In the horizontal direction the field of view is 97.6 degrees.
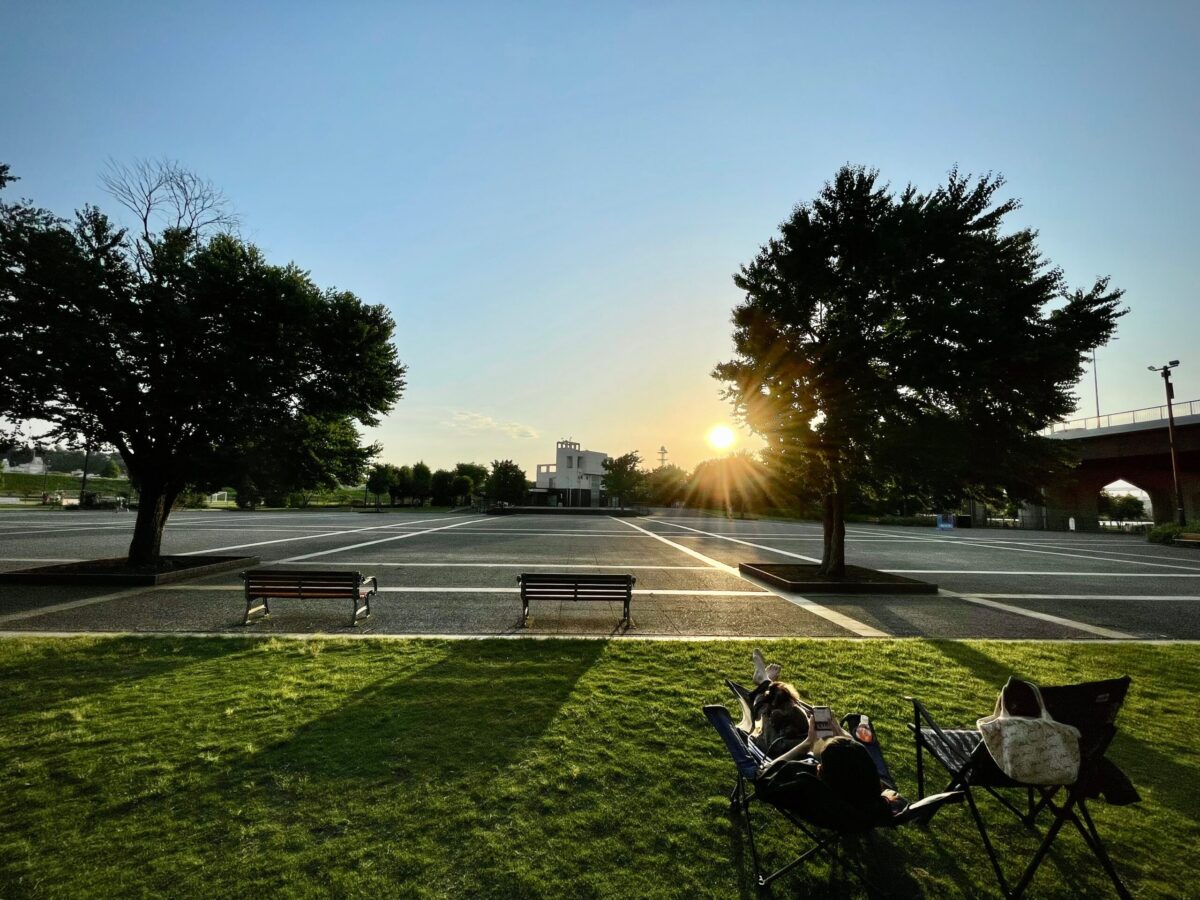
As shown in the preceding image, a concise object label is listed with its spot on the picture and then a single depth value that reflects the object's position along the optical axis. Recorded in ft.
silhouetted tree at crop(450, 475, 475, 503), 223.92
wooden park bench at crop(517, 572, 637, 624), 26.17
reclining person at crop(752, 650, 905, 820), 7.80
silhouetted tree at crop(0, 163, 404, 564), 34.14
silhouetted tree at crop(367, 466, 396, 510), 222.48
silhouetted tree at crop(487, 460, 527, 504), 191.21
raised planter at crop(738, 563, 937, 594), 35.58
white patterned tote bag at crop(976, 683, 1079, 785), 8.10
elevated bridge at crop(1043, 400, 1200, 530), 108.17
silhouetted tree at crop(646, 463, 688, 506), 217.77
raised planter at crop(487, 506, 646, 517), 146.92
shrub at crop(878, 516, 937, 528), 133.49
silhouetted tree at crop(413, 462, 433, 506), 235.40
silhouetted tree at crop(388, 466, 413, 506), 234.38
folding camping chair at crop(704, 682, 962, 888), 7.80
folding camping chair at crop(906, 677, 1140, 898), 8.00
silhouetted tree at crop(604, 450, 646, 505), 204.64
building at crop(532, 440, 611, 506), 233.55
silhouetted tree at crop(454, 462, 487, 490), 265.44
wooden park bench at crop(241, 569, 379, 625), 25.99
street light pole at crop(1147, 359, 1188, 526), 90.27
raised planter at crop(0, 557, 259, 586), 34.50
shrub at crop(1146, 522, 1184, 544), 83.51
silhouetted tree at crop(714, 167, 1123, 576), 32.94
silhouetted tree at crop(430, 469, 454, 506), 228.02
